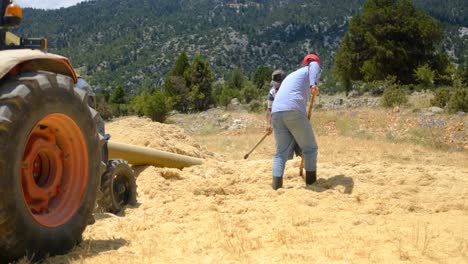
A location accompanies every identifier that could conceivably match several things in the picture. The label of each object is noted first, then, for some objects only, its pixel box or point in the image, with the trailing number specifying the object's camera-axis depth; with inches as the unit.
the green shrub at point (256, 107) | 1156.0
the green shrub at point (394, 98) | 861.8
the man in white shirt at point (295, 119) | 245.0
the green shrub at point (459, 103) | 750.5
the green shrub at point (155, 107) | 1274.6
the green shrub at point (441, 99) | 811.4
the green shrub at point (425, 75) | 1128.2
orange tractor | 119.7
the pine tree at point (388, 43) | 1269.7
